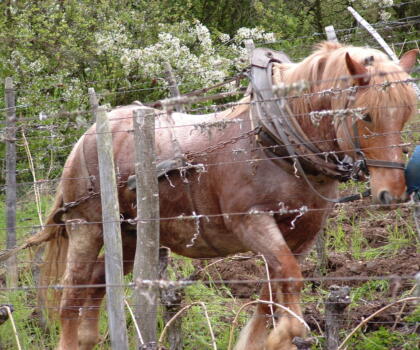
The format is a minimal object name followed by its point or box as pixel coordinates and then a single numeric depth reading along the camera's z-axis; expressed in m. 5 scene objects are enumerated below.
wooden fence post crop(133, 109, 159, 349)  7.64
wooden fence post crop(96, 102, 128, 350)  7.60
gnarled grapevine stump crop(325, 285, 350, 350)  8.52
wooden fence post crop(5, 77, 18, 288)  12.14
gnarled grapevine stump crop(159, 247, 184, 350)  9.23
